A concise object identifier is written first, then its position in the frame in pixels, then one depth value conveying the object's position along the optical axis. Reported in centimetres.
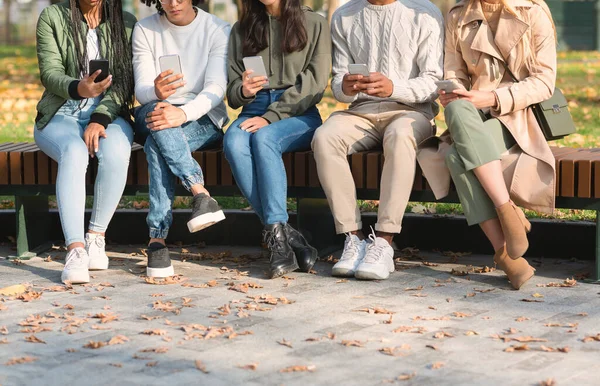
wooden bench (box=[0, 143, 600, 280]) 520
